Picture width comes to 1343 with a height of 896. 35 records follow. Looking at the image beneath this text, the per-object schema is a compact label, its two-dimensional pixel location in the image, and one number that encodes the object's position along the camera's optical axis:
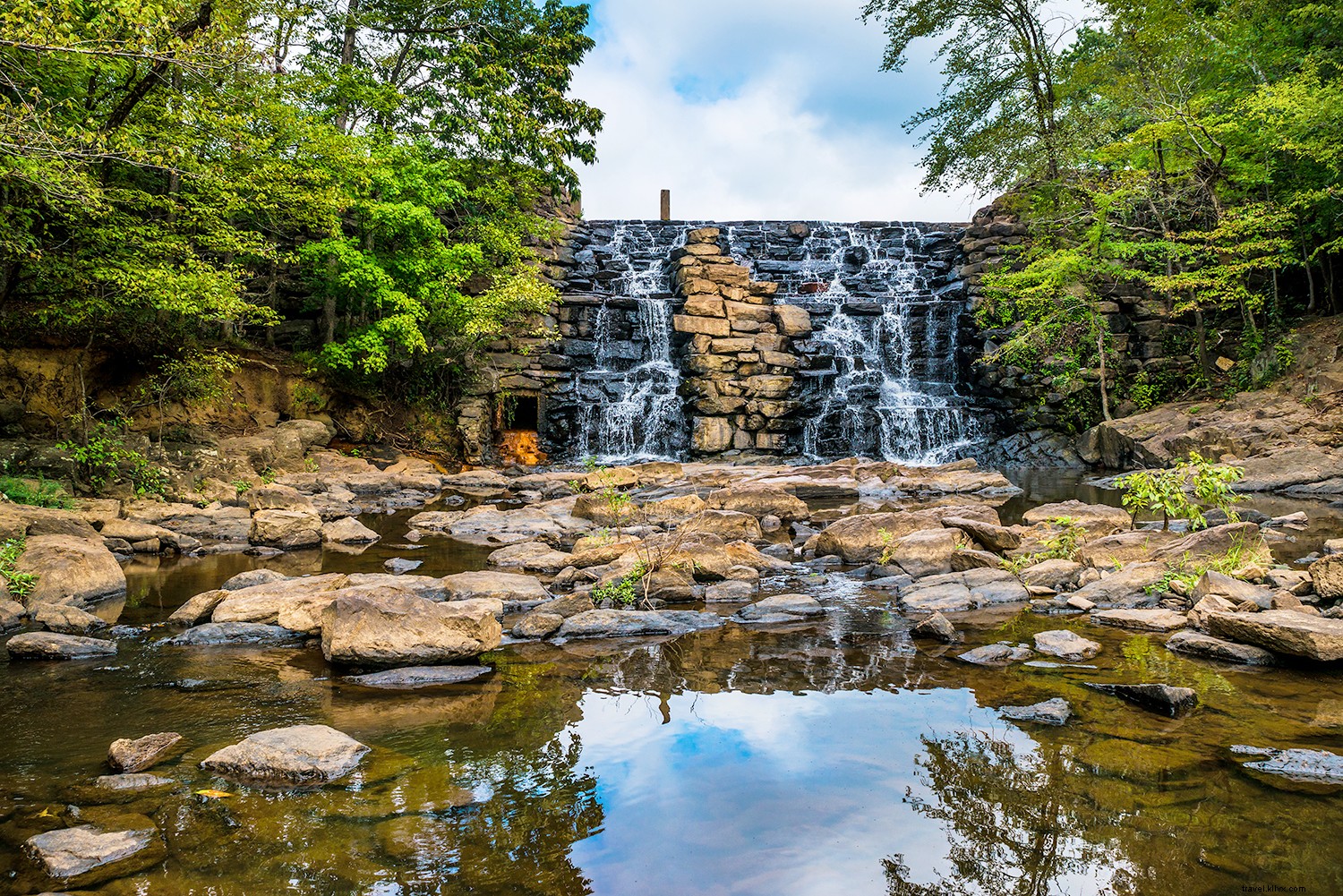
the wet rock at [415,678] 4.44
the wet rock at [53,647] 4.83
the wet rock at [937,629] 5.12
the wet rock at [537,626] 5.37
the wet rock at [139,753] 3.23
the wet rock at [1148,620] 5.18
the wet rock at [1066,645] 4.68
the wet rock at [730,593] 6.48
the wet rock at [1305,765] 3.01
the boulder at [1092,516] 8.05
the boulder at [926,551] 7.15
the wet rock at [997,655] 4.64
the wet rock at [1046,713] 3.70
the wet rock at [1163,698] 3.70
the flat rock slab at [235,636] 5.28
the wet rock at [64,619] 5.45
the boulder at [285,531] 9.16
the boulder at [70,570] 6.18
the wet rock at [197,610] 5.69
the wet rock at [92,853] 2.40
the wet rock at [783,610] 5.84
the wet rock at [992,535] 7.27
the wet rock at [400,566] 7.64
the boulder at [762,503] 11.02
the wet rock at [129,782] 3.03
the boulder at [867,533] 7.92
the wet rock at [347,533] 9.55
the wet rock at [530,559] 7.70
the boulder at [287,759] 3.12
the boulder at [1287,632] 4.11
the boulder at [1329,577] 4.95
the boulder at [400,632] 4.61
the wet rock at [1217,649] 4.36
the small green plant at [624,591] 6.04
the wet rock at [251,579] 6.38
